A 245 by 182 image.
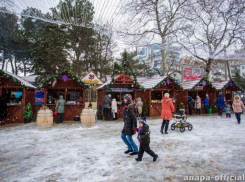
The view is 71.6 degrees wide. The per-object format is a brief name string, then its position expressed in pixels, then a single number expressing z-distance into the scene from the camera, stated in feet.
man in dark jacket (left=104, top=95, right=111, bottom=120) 39.75
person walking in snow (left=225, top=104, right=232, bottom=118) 40.89
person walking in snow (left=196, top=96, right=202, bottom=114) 51.52
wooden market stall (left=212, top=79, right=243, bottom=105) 57.00
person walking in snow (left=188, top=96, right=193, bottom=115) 50.60
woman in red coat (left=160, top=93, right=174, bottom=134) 23.94
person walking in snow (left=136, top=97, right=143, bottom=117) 40.94
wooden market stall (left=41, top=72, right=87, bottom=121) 39.37
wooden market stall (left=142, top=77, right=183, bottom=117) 46.29
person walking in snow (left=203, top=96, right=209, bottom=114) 52.75
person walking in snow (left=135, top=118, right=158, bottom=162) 13.96
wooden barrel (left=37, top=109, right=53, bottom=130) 28.76
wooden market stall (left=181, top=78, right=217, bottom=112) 51.80
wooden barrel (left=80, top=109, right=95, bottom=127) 30.45
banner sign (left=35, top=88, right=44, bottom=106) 46.68
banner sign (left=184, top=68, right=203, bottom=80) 57.98
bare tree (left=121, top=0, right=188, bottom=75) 49.09
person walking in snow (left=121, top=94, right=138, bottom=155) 15.43
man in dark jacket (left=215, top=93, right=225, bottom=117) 39.66
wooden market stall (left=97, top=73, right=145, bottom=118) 43.07
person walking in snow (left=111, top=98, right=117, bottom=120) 41.40
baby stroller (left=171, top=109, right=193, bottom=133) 26.21
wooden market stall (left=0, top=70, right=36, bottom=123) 35.81
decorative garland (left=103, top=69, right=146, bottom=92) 43.86
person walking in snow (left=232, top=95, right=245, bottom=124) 31.35
